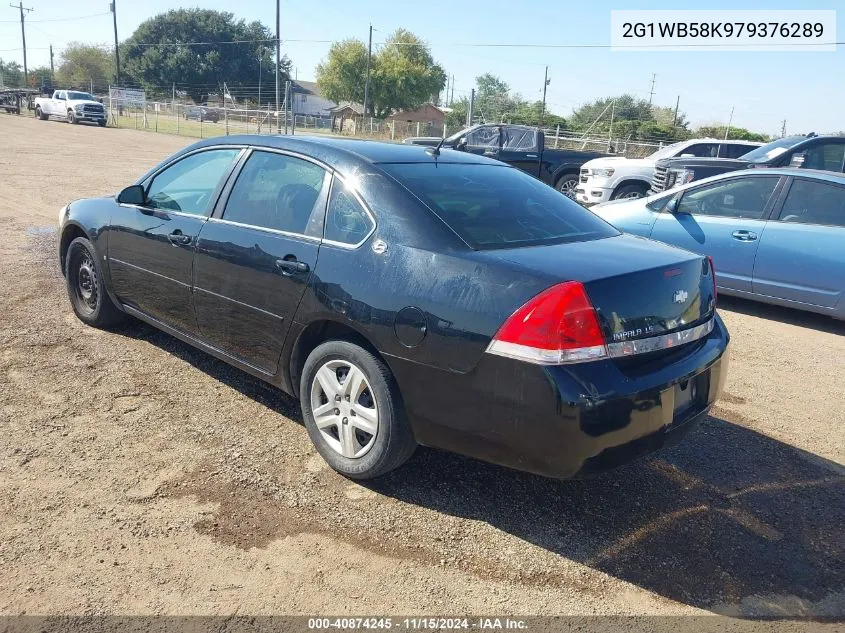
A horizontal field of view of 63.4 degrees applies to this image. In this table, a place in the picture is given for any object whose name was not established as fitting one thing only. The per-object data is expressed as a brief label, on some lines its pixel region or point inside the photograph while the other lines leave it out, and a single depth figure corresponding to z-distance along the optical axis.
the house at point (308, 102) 90.81
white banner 49.11
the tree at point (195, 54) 78.88
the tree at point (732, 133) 44.88
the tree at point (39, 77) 77.63
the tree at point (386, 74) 74.38
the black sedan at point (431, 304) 2.65
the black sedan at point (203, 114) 52.96
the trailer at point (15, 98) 47.25
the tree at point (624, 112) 61.98
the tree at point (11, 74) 84.08
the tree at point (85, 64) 87.38
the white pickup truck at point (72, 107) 39.19
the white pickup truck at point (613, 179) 12.11
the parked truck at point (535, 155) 14.65
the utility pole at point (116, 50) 60.94
